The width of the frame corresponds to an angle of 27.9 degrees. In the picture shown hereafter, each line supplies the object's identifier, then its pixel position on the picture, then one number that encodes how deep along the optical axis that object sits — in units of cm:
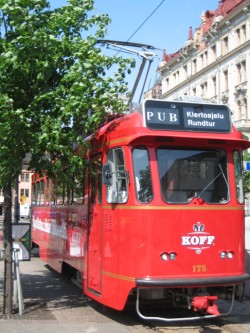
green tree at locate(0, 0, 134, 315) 717
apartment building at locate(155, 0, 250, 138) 5753
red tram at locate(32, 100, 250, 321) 680
